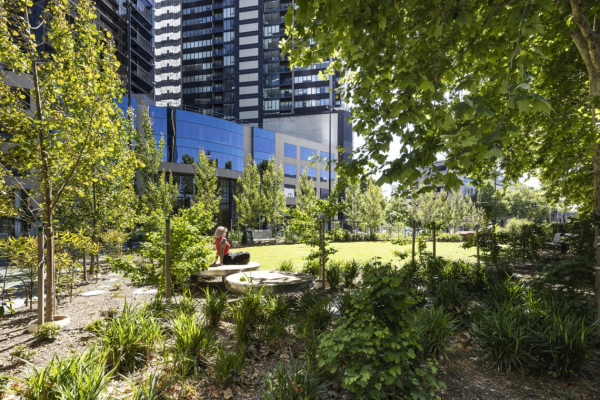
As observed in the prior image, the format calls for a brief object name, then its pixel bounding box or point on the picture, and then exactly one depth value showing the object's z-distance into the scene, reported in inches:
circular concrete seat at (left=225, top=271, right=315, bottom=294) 278.8
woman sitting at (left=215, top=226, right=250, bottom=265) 385.7
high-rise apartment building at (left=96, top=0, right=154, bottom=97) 1587.1
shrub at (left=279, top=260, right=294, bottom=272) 399.5
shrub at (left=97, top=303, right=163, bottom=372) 159.2
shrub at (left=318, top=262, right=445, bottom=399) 121.3
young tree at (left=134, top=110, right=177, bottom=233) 748.5
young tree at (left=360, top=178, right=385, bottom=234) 1267.2
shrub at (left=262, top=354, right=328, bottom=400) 128.6
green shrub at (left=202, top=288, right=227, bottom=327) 223.0
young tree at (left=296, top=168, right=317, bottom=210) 1305.4
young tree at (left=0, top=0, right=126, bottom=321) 204.8
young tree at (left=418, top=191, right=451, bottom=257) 1487.5
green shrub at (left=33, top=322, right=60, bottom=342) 196.1
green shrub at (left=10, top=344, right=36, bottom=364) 168.9
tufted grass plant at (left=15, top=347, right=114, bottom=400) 115.3
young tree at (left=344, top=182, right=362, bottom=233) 1402.6
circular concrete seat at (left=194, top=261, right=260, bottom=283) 335.7
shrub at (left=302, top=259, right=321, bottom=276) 397.5
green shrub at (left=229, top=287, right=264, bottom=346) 192.9
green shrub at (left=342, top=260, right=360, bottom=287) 378.1
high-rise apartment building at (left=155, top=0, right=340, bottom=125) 2340.1
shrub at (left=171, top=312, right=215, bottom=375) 159.3
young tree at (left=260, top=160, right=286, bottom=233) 1227.9
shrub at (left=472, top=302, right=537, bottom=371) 167.3
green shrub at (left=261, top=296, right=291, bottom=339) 205.3
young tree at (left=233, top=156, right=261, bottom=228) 1198.3
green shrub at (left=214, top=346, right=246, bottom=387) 150.1
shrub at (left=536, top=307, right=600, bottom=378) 158.7
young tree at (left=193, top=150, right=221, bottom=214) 992.3
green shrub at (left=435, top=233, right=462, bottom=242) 1222.9
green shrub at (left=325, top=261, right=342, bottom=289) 368.5
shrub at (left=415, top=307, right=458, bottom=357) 178.7
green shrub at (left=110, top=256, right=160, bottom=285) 248.2
